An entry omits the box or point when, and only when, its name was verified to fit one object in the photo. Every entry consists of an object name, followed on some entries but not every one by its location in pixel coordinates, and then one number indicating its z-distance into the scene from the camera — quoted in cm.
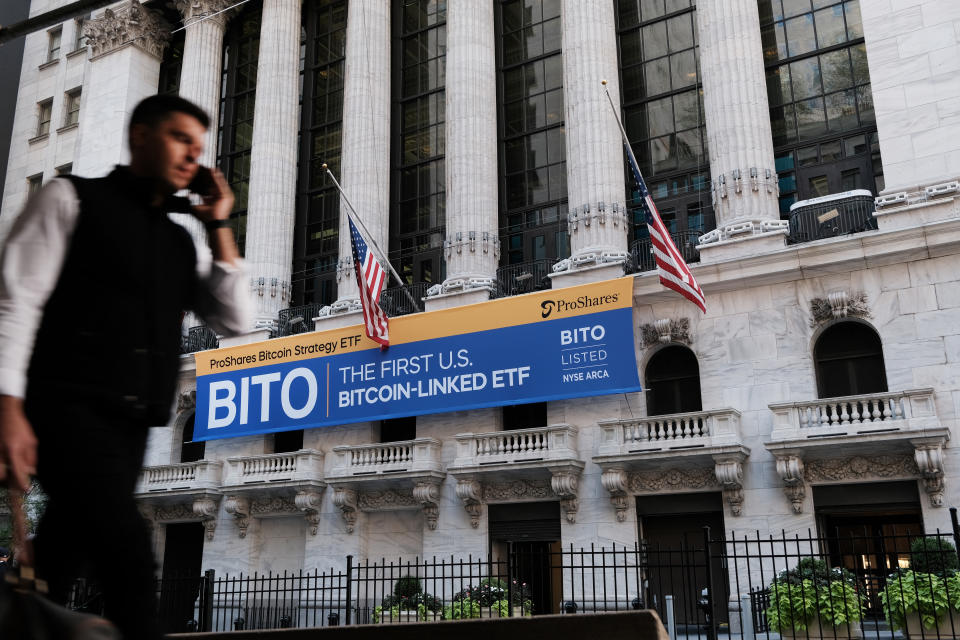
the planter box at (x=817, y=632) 1381
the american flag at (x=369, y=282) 2442
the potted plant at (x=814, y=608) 1342
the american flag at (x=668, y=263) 2089
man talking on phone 229
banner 2405
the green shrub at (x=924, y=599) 1335
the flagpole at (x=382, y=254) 2660
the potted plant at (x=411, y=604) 1875
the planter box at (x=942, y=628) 1331
